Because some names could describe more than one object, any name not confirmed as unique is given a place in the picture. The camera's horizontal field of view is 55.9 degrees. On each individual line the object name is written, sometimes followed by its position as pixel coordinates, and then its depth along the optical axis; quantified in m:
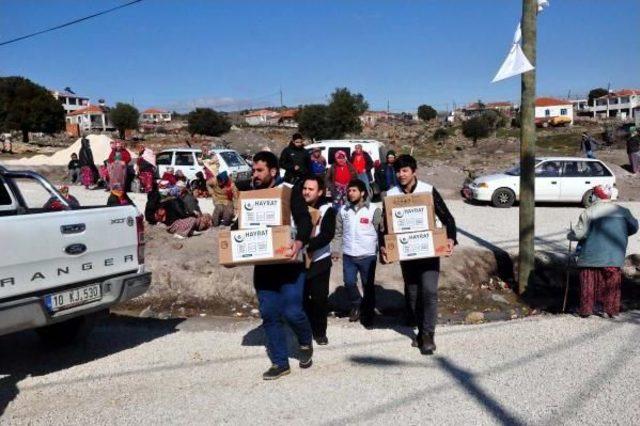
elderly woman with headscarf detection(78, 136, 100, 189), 21.70
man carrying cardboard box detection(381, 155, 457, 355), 5.76
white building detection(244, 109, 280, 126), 157.12
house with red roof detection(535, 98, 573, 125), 123.56
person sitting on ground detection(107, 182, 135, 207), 10.94
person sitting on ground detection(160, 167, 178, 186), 15.39
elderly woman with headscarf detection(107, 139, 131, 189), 16.89
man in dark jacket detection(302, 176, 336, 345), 5.50
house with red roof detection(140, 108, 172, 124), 168.36
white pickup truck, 4.68
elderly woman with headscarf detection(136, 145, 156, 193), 18.59
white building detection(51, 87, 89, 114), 145.94
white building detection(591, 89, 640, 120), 121.31
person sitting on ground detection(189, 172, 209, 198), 19.33
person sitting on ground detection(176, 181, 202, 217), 12.05
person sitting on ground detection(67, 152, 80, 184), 23.81
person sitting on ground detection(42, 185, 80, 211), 5.83
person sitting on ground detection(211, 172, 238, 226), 12.52
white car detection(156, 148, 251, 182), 21.28
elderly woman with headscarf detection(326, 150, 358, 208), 13.15
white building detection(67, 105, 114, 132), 123.56
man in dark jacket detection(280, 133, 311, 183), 12.41
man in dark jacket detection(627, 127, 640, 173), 23.55
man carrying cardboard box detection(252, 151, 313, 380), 5.16
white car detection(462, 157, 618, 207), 17.20
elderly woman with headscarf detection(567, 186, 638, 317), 6.90
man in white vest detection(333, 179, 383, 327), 6.72
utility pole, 8.01
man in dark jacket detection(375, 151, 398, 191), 15.58
